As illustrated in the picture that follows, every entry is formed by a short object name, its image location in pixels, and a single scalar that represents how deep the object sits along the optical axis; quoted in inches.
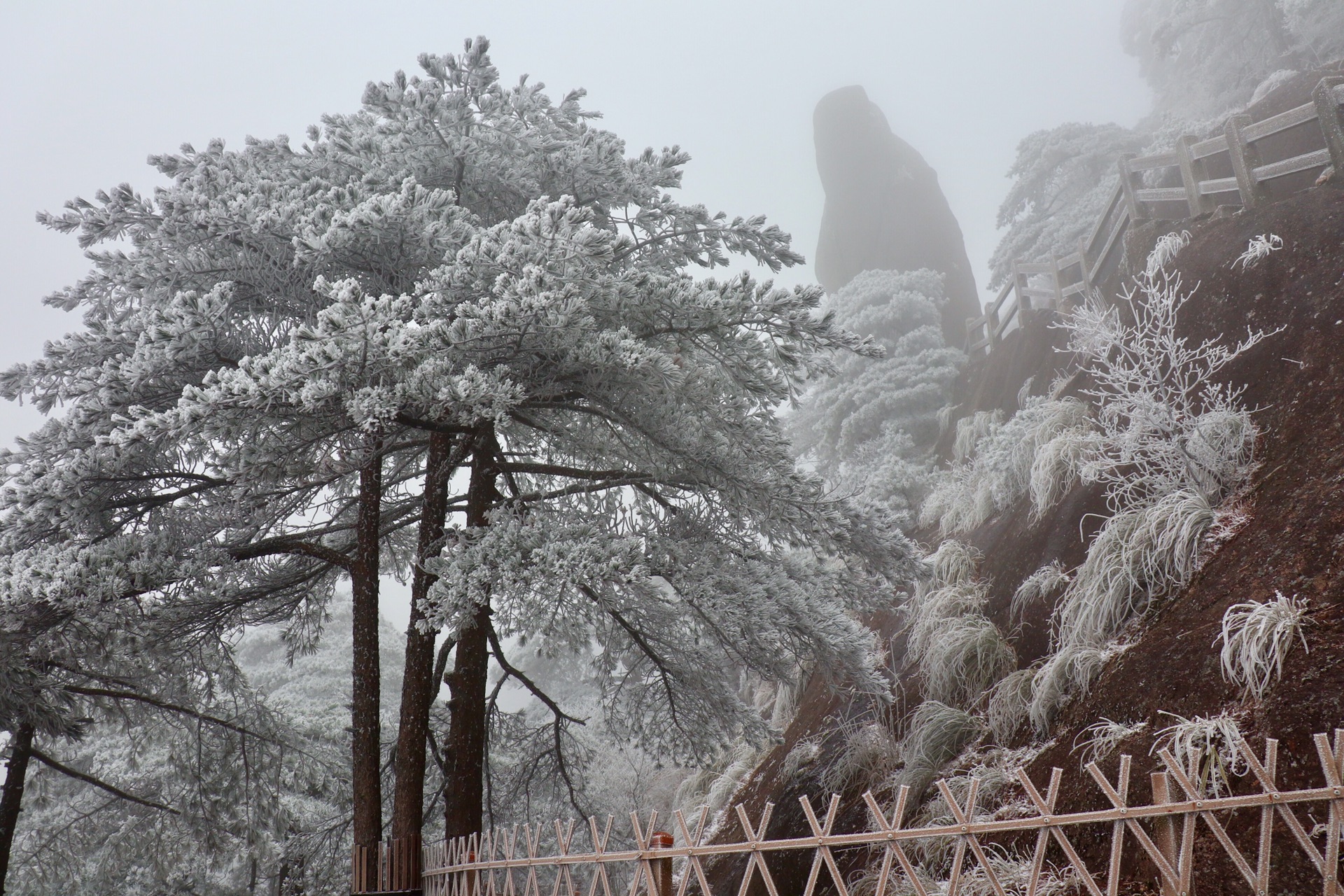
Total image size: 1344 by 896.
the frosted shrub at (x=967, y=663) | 247.4
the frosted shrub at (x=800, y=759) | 287.1
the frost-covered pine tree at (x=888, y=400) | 515.8
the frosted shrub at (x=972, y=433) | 465.1
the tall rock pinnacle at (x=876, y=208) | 927.7
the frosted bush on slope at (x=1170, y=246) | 317.7
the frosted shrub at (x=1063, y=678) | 197.5
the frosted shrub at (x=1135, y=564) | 201.2
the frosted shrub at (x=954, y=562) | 304.5
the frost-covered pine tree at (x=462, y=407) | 173.0
